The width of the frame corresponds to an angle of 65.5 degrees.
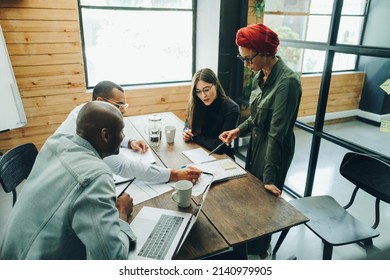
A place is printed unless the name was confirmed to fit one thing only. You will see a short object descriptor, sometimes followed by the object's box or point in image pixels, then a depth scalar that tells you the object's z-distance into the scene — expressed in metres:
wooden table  1.14
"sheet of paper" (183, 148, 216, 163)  1.84
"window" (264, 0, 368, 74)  2.25
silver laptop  1.08
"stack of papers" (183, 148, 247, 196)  1.54
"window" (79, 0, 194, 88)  3.26
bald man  0.88
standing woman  1.57
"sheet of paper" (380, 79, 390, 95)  1.92
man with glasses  1.51
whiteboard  2.69
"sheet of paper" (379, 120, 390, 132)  1.92
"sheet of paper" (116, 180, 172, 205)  1.42
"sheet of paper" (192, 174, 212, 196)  1.46
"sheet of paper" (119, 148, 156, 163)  1.83
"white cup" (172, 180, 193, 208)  1.32
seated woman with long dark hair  2.10
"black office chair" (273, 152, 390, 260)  1.66
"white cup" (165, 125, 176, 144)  2.07
